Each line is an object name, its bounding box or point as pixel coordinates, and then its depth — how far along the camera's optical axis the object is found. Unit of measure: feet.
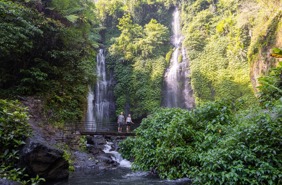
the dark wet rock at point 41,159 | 23.98
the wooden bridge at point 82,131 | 44.90
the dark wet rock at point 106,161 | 38.30
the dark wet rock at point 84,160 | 35.46
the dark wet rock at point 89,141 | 47.80
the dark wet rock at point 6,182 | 16.48
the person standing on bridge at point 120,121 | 57.47
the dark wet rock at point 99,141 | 47.61
